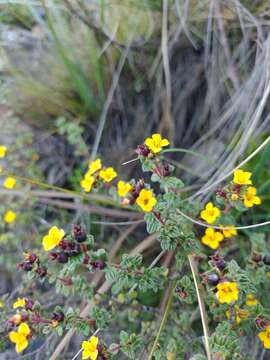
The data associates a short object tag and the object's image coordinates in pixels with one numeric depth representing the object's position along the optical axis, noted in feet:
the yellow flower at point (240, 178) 0.78
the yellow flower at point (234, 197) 0.79
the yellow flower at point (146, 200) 0.78
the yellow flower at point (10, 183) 1.12
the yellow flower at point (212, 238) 0.90
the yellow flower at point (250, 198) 0.81
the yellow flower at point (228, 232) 0.87
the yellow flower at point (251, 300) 0.84
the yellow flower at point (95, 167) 0.90
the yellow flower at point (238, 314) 0.78
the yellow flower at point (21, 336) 0.73
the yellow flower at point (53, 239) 0.77
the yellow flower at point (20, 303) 0.77
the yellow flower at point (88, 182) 0.90
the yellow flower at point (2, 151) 1.11
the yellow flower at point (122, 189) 0.86
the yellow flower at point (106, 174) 0.91
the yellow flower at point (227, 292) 0.69
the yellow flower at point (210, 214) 0.85
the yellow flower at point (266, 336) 0.74
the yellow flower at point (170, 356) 0.79
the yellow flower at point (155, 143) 0.79
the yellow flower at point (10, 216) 1.20
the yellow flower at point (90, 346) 0.74
